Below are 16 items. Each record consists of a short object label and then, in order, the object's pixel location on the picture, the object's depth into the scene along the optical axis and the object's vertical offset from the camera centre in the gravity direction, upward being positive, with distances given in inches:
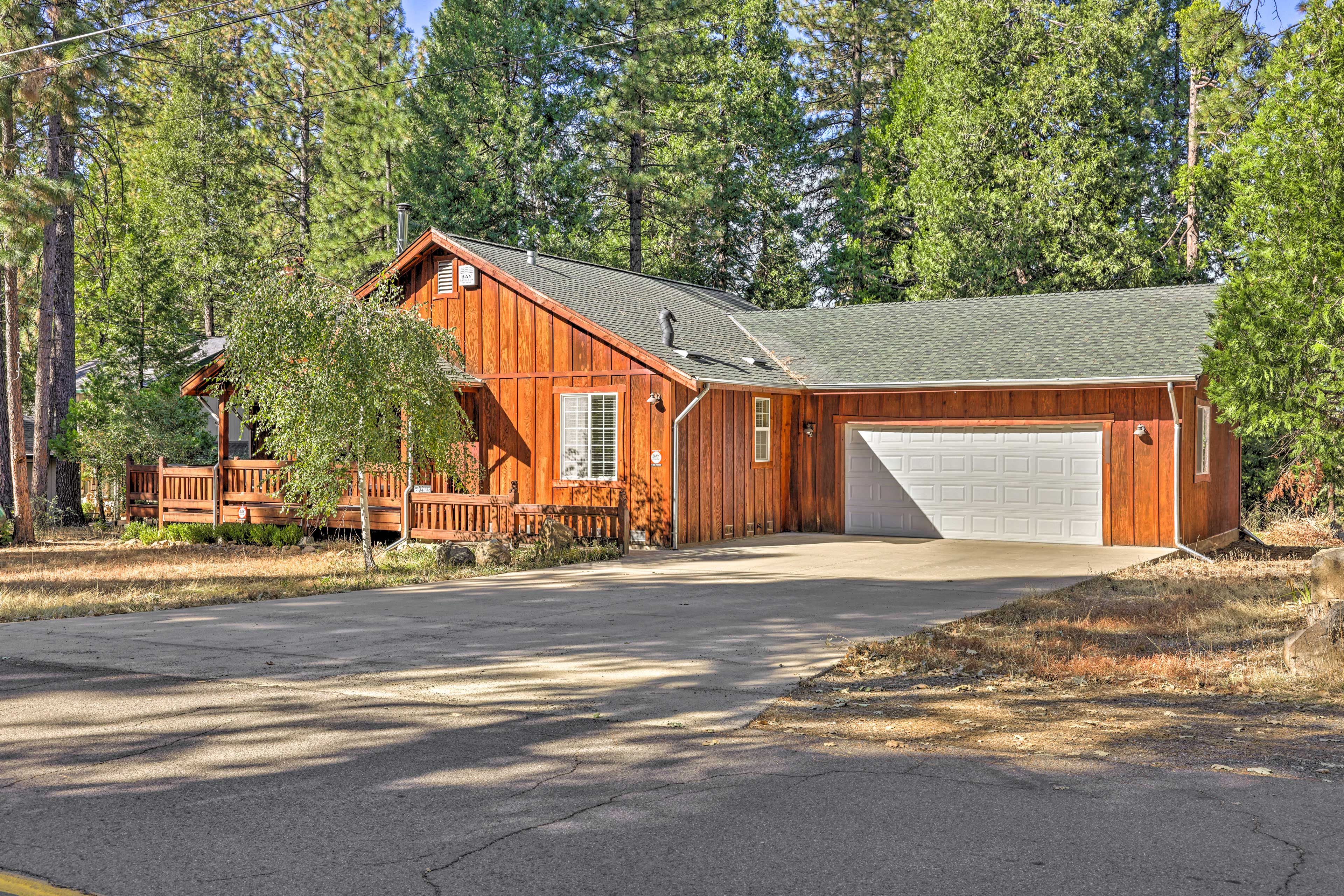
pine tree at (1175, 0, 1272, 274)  726.5 +268.8
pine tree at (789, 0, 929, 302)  1441.9 +439.8
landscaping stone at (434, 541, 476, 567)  657.6 -55.3
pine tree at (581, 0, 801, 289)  1364.4 +401.7
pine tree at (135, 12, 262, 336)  1485.0 +375.8
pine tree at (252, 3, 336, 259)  1541.6 +478.3
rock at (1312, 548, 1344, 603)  419.2 -45.7
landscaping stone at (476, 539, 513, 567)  663.8 -54.3
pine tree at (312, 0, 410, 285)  1300.4 +345.2
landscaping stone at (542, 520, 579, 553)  698.2 -47.3
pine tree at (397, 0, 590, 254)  1289.4 +383.5
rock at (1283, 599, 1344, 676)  328.5 -56.8
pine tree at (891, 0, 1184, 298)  1206.3 +328.5
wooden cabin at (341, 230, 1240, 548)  745.6 +29.0
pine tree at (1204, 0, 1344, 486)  522.9 +78.9
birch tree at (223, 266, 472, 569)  592.7 +44.4
